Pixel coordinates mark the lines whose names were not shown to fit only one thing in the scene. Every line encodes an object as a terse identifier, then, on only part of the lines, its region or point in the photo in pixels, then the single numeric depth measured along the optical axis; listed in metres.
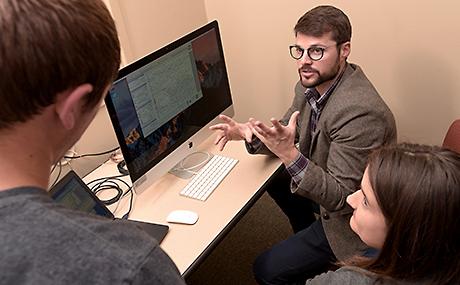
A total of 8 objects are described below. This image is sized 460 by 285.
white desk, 1.36
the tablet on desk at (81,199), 1.34
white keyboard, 1.58
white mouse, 1.45
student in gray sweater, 0.52
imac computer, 1.42
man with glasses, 1.49
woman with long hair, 0.99
